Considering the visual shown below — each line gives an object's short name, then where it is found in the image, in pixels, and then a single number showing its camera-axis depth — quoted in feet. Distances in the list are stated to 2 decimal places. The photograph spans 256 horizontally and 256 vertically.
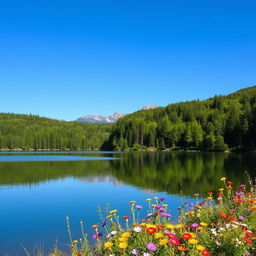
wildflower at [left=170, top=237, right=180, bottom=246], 13.97
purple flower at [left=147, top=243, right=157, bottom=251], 13.97
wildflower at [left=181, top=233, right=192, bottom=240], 14.18
